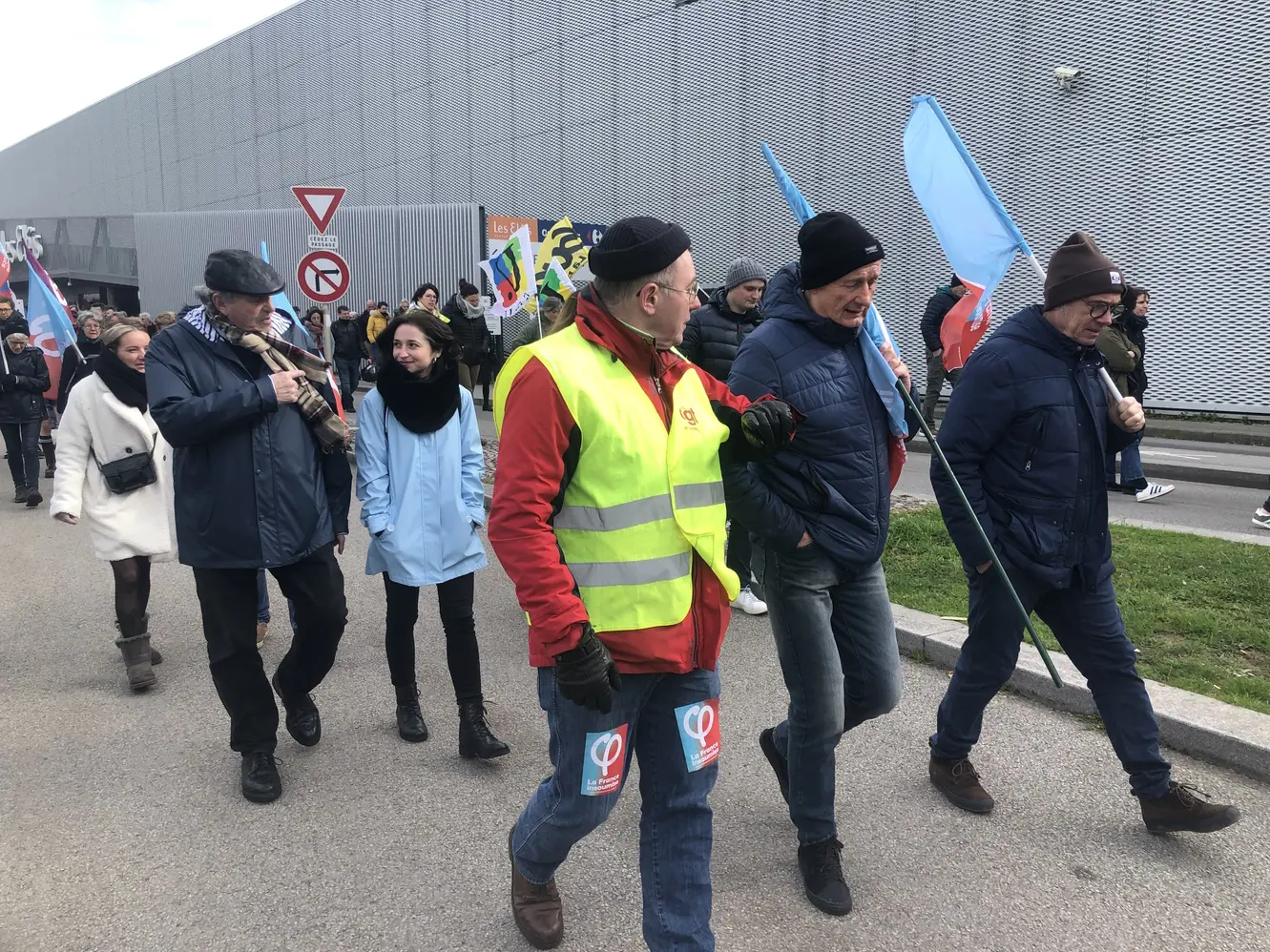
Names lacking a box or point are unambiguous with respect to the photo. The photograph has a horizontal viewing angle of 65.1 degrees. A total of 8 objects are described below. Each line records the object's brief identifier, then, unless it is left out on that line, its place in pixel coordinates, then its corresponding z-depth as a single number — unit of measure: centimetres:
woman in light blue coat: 407
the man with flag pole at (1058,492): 325
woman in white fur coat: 506
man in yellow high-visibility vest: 226
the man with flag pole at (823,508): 291
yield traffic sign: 1032
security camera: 1484
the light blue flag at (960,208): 377
